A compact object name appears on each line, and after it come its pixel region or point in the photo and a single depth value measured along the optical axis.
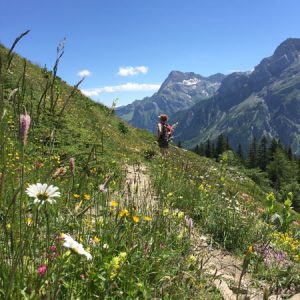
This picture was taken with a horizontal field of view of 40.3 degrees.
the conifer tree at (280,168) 67.85
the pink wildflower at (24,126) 1.69
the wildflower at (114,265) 3.17
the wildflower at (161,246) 4.06
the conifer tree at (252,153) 93.62
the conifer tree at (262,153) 92.88
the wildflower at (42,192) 1.89
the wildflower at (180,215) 5.08
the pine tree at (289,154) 89.86
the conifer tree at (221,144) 95.35
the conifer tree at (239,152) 103.99
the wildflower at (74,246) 1.59
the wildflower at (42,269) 2.09
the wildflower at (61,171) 2.13
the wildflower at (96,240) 3.53
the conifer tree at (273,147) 90.68
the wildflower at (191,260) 3.96
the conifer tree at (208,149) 109.43
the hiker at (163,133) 11.35
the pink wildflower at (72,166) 2.54
